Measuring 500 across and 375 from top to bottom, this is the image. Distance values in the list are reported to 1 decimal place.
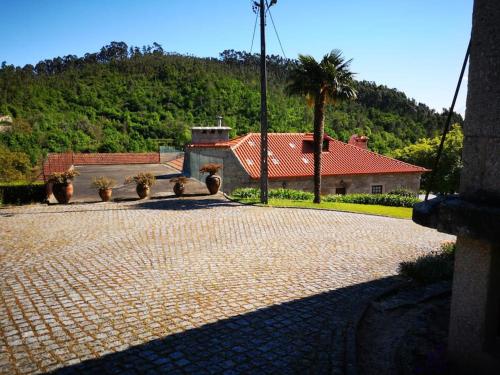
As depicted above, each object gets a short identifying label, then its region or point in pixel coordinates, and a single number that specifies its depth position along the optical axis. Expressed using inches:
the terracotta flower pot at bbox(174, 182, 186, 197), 765.3
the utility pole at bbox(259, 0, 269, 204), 695.7
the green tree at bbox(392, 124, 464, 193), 1504.7
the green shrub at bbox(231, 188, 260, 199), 793.2
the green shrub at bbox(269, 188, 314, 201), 889.5
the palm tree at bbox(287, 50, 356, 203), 791.1
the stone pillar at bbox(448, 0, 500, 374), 141.4
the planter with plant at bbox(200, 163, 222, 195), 794.5
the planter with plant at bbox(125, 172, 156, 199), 731.4
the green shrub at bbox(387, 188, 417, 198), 1155.3
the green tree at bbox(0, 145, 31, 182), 762.8
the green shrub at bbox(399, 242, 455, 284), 291.0
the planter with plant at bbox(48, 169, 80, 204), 671.1
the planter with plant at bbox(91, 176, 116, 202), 703.1
